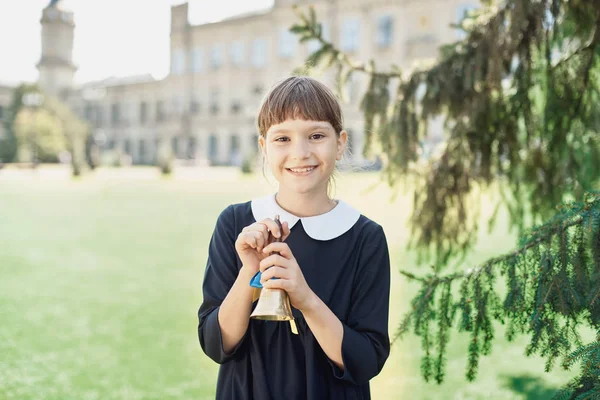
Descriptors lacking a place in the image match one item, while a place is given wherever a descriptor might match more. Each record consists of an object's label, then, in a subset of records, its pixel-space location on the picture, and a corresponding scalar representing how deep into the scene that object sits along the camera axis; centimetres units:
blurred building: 3400
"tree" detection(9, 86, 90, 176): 4206
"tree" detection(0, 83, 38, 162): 4391
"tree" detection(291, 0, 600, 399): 196
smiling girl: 140
